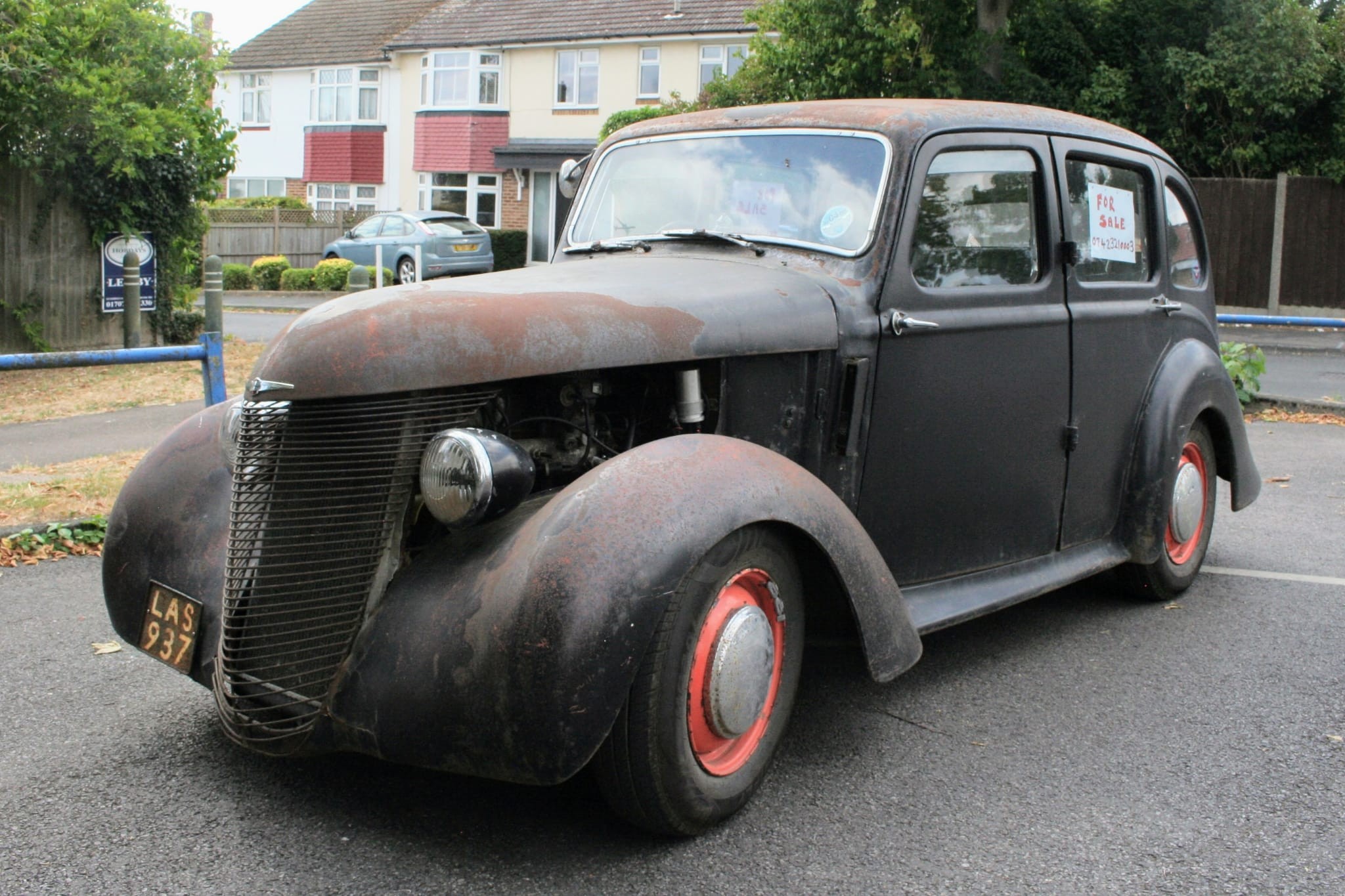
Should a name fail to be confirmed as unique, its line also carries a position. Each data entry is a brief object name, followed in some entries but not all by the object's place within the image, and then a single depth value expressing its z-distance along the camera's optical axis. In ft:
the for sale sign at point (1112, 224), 16.97
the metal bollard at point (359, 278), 42.18
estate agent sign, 47.32
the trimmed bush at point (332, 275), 91.20
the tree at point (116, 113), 41.24
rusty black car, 10.26
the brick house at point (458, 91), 112.47
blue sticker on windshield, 14.26
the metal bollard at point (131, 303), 42.65
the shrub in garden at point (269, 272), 96.27
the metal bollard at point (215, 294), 37.35
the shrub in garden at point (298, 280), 94.27
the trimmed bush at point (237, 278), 95.50
